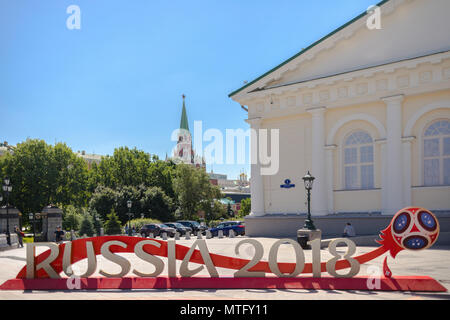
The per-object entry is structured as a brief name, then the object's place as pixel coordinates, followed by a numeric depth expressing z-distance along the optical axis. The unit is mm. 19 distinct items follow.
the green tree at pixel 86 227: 45469
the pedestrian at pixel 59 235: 27970
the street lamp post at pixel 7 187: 35000
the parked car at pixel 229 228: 39312
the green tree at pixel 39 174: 63812
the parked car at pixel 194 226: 46469
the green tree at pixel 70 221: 53409
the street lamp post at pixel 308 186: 22031
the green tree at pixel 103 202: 62219
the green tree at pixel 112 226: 48125
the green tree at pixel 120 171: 71625
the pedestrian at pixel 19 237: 32250
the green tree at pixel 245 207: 100156
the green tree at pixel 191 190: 64500
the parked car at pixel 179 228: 43428
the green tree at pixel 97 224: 48250
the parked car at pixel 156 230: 41562
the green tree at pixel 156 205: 63125
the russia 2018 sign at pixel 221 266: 11070
